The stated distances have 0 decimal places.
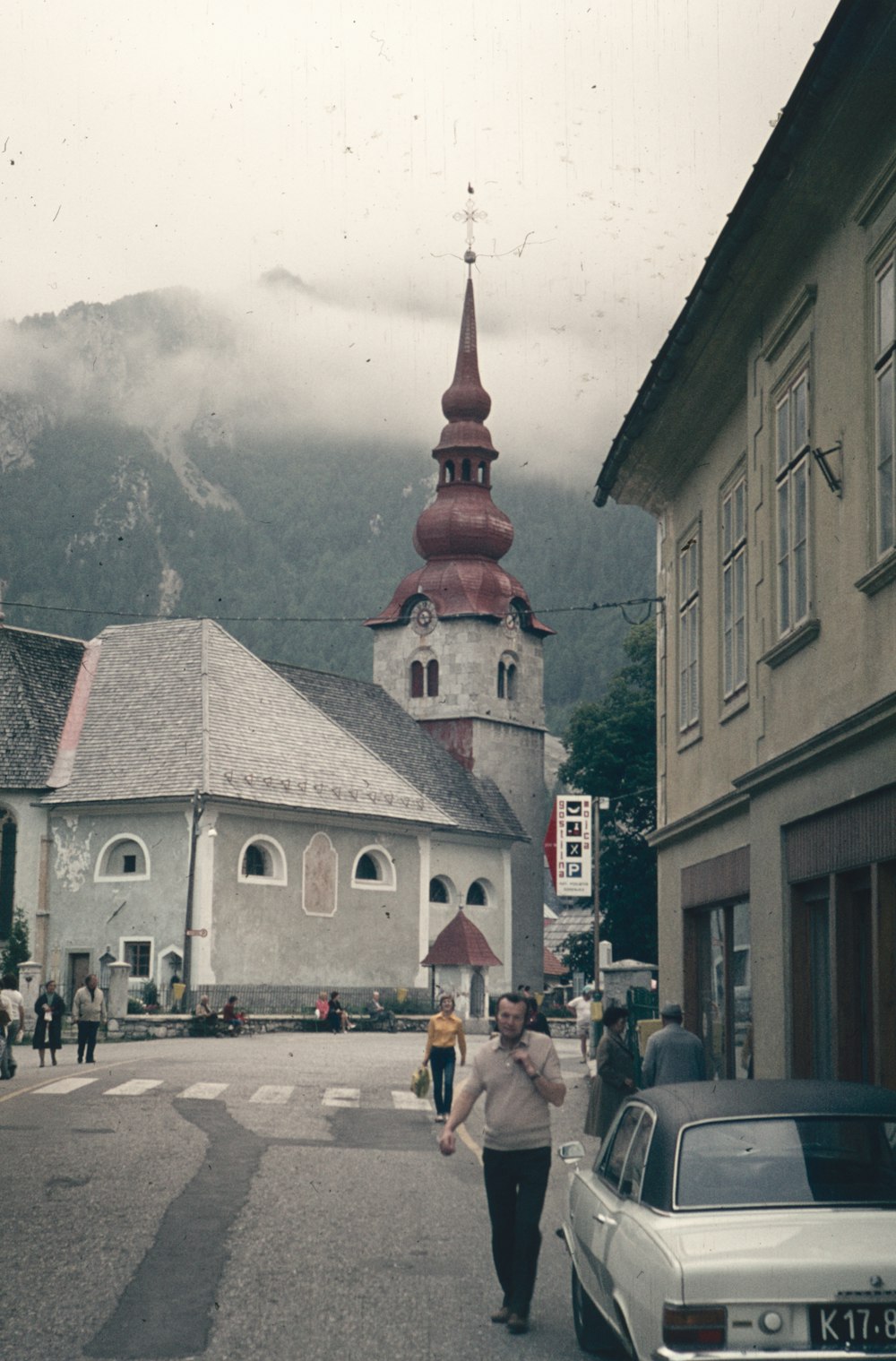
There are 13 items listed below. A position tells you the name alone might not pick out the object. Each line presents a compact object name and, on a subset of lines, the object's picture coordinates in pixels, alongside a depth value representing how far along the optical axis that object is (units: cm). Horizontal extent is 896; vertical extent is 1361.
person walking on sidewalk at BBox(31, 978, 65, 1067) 3111
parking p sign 4772
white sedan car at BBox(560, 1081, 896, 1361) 614
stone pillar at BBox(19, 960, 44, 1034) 4369
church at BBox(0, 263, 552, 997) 5128
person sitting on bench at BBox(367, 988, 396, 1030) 5038
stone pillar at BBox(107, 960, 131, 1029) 4250
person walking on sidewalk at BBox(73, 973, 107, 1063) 3002
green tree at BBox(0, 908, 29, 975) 5172
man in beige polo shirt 921
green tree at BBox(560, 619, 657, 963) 5988
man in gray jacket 1398
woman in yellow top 2061
